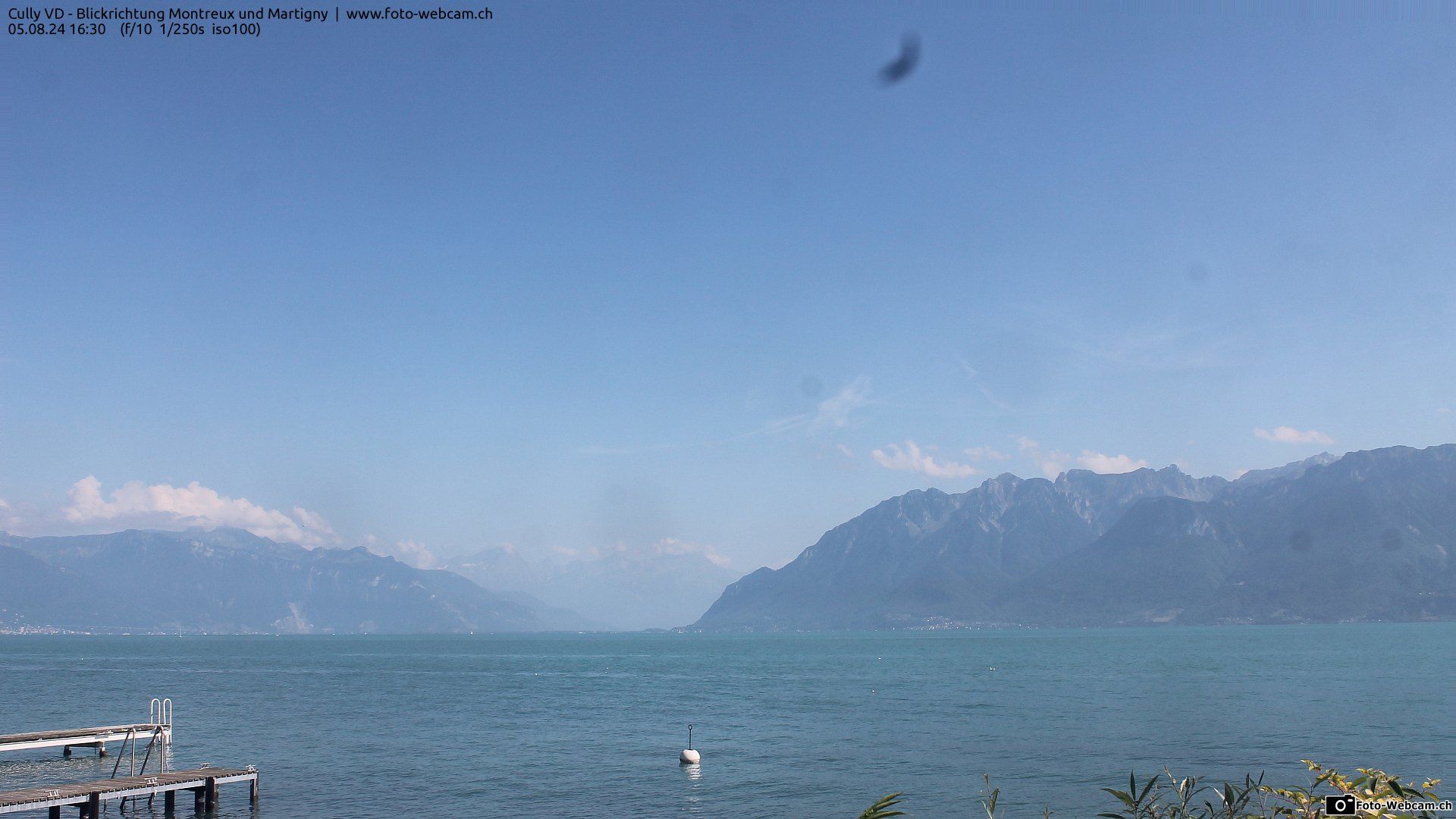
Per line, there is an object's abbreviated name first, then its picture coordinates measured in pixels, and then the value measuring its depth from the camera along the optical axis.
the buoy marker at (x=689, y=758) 55.51
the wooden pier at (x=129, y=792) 38.81
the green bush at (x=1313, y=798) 13.76
